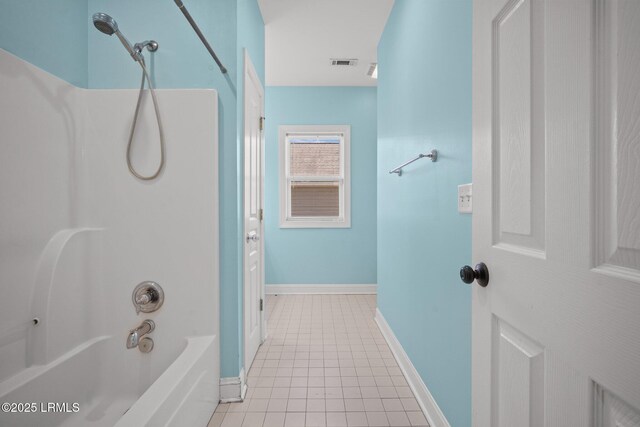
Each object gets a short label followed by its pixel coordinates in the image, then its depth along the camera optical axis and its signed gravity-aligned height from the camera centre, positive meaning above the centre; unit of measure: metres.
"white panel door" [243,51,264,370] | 1.86 +0.00
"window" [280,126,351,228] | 3.81 +0.42
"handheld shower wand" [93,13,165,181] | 1.40 +0.51
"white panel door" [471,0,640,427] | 0.45 +0.00
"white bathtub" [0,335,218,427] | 1.06 -0.74
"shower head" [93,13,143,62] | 1.14 +0.72
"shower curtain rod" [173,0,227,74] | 1.14 +0.77
